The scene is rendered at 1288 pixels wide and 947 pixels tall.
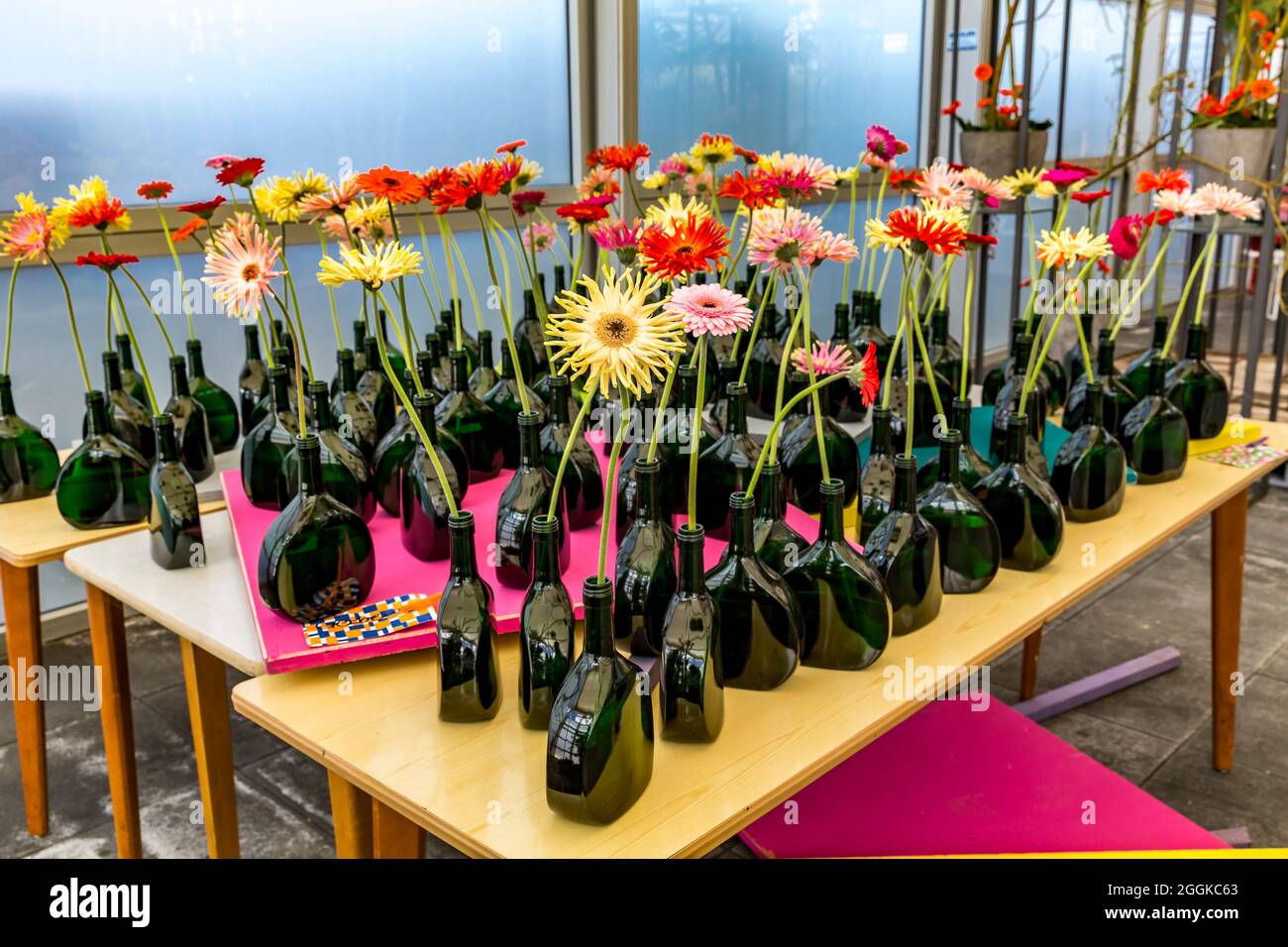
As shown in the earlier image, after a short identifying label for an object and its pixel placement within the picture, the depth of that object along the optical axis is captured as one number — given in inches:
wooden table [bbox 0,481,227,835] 63.8
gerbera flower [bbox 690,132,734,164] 75.3
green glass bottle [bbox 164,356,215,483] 71.4
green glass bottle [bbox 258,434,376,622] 49.3
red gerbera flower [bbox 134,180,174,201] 68.1
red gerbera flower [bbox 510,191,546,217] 68.2
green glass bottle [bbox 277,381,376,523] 57.7
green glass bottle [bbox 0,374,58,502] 70.1
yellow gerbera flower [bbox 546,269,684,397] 34.3
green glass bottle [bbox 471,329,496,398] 72.3
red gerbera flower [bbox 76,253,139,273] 55.7
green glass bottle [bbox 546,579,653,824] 36.2
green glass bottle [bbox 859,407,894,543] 56.1
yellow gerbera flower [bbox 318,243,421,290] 43.4
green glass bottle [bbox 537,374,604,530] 59.2
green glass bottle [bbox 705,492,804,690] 43.7
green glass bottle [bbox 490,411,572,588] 51.9
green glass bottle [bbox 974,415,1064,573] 56.0
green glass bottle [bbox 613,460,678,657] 46.0
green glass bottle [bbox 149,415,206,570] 57.7
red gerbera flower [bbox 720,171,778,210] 55.0
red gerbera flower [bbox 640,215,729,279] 37.2
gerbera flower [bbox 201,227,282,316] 44.2
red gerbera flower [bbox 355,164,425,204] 52.5
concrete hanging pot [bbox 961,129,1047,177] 135.6
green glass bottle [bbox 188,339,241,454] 77.9
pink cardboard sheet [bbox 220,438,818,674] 47.5
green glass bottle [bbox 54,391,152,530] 64.4
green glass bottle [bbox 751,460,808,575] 47.9
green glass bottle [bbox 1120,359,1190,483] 68.8
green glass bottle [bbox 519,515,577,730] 40.9
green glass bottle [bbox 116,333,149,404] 75.4
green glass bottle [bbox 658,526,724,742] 40.1
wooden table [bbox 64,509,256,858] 51.9
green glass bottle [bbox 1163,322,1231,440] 75.9
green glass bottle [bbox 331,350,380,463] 66.0
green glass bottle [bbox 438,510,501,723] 42.0
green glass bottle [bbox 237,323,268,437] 78.0
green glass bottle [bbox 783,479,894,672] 46.3
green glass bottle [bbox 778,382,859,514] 60.8
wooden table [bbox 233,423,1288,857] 37.4
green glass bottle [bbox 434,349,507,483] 66.7
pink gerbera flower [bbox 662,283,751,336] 35.7
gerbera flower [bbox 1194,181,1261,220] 68.6
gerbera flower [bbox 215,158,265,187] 57.5
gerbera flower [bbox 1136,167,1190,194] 71.4
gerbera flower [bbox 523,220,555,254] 82.2
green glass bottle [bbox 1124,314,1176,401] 75.5
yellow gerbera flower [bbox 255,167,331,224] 64.0
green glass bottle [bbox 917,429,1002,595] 52.9
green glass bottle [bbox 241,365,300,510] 63.2
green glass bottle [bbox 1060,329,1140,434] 69.8
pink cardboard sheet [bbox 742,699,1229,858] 53.1
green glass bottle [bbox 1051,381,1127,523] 62.1
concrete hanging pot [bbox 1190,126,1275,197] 131.6
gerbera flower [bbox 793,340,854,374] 54.6
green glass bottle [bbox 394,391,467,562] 55.1
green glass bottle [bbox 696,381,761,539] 55.7
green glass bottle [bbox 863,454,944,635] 49.1
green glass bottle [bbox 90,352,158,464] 72.3
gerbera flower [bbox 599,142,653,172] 68.9
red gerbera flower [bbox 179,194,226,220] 62.0
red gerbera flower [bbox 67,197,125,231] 62.2
